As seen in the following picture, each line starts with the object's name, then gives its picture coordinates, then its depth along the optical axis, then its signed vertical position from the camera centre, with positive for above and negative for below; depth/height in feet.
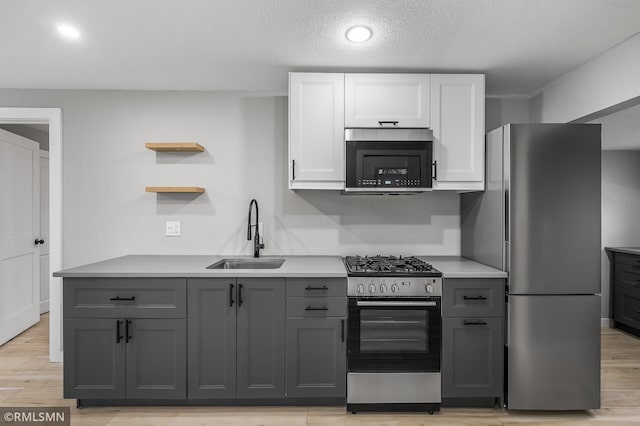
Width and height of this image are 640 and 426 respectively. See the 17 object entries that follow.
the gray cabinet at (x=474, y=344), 7.76 -2.79
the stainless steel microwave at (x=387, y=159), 8.52 +1.22
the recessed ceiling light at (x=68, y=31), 6.85 +3.40
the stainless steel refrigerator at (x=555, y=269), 7.55 -1.16
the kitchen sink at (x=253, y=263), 9.73 -1.38
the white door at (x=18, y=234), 11.68 -0.80
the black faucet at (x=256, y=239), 9.80 -0.75
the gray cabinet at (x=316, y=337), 7.74 -2.65
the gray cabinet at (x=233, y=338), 7.74 -2.67
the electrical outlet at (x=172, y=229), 10.21 -0.50
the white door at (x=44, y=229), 14.25 -0.73
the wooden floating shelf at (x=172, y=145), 9.51 +1.69
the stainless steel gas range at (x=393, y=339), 7.70 -2.67
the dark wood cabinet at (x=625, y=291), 12.66 -2.80
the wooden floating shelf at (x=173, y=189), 9.57 +0.57
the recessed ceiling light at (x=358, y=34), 6.83 +3.39
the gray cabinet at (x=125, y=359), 7.68 -3.11
